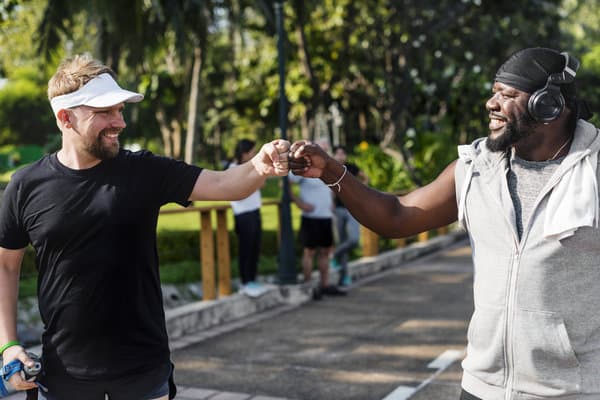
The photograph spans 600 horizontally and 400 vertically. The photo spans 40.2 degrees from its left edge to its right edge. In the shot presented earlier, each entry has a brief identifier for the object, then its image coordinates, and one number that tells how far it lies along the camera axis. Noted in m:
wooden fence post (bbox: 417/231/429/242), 15.57
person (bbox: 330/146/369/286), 10.63
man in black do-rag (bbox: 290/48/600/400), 2.41
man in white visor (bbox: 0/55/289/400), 2.79
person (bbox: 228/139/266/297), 8.98
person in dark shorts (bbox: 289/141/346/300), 9.83
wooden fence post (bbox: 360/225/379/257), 12.79
